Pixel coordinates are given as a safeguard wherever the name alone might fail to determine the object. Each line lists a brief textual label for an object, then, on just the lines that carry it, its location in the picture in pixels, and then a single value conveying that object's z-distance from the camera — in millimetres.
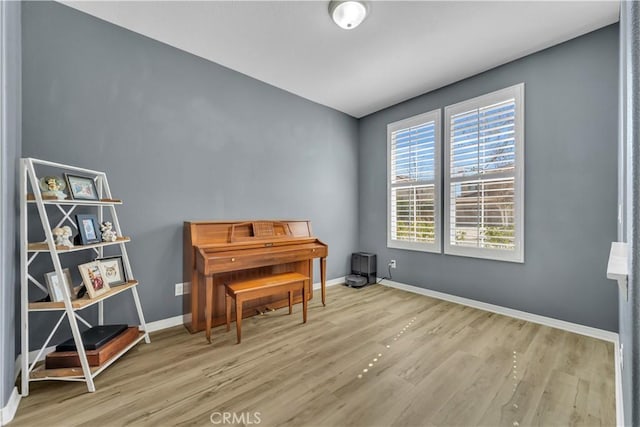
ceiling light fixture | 1998
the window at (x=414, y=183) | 3439
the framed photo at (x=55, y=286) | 1722
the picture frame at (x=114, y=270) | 2041
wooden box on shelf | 1690
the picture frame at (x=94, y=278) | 1822
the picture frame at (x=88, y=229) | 1898
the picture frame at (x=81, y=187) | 1858
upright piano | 2406
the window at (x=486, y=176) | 2748
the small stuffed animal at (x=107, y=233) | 2029
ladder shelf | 1604
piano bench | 2262
